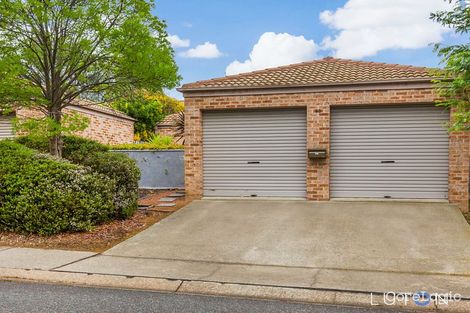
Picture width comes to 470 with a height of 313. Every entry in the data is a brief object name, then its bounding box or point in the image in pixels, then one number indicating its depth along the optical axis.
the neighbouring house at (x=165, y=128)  27.66
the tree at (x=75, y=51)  8.79
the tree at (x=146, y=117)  29.50
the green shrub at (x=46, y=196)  8.19
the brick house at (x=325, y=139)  10.75
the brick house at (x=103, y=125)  14.69
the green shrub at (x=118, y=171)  9.60
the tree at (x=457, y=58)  7.62
